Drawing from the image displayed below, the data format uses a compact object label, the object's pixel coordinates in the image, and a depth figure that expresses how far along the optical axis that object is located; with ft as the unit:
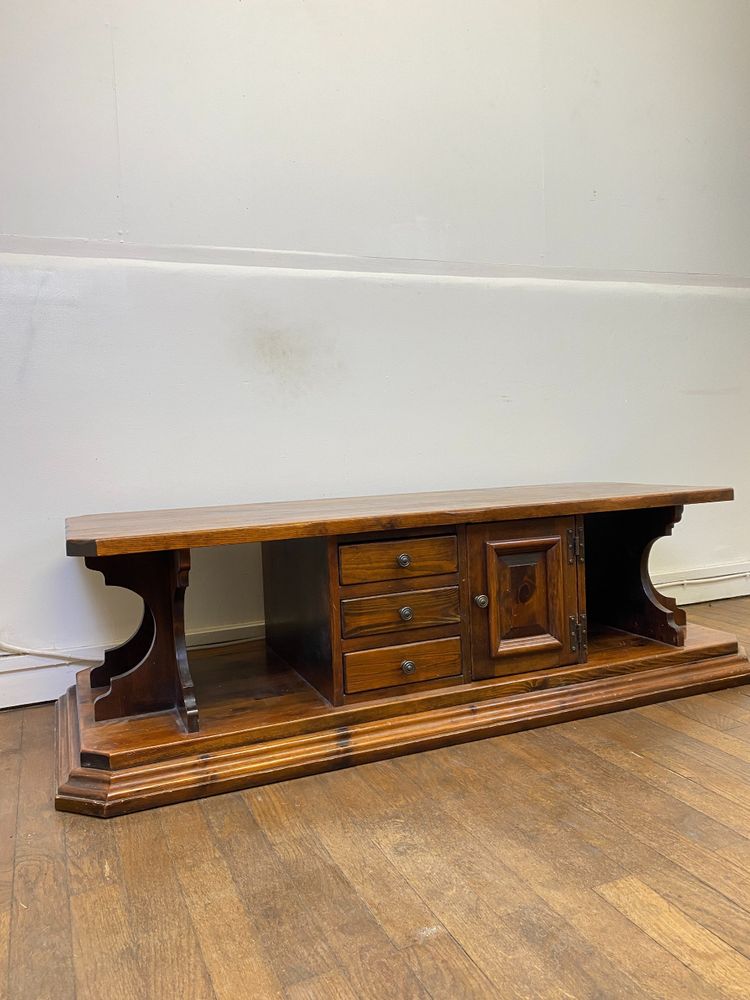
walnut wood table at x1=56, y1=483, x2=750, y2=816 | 4.74
